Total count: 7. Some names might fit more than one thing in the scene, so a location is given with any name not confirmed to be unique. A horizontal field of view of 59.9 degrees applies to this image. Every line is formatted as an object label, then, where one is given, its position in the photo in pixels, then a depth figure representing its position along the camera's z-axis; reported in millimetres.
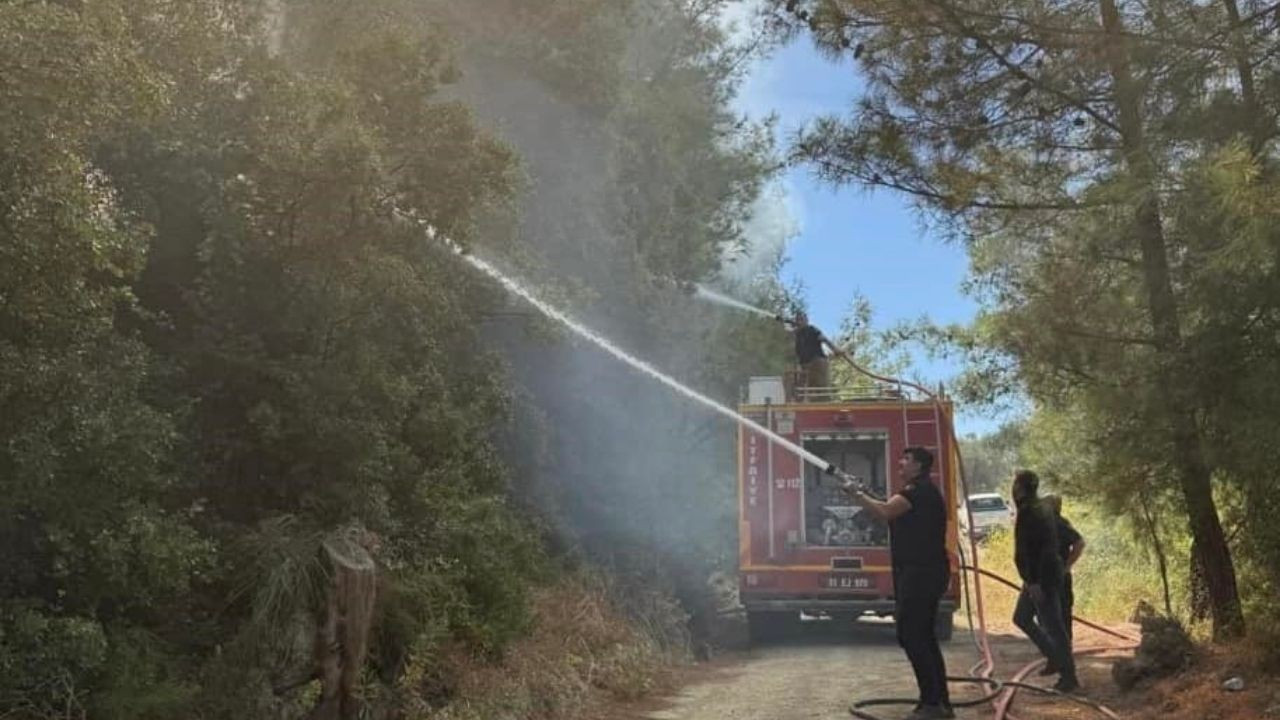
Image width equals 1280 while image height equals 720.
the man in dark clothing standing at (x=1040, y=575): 8047
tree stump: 5637
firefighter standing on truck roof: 14039
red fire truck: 12625
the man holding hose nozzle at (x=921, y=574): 6859
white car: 34438
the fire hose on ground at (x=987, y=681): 7046
